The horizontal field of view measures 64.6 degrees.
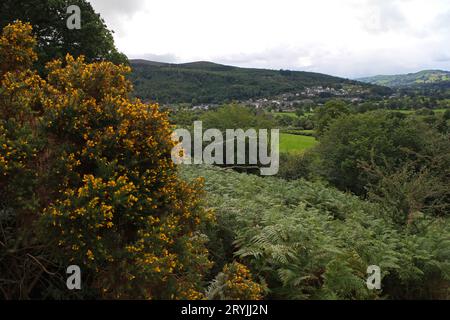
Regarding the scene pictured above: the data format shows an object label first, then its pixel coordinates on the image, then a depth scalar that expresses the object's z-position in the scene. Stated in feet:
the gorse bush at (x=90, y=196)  14.74
